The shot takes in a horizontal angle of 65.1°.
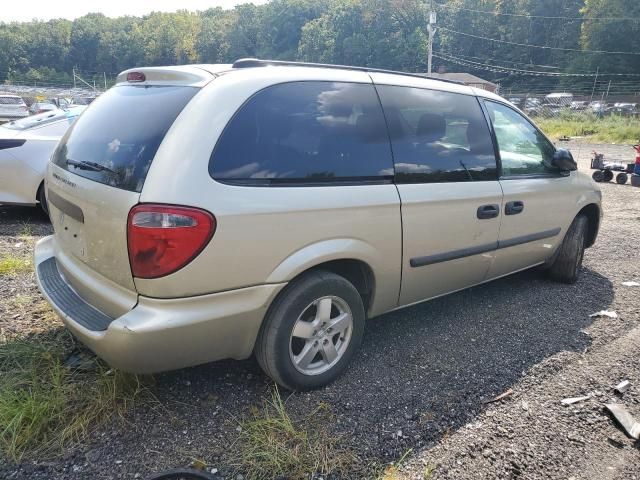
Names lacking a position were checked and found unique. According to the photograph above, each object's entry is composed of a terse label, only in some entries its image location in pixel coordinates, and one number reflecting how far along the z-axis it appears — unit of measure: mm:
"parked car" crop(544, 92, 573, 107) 45906
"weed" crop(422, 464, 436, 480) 2307
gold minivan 2289
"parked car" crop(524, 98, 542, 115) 39997
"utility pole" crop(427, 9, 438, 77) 35212
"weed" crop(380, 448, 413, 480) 2293
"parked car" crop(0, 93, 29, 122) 28172
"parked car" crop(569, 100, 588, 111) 38719
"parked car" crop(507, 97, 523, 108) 45094
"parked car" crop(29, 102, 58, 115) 28347
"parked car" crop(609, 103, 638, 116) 34891
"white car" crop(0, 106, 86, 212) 6016
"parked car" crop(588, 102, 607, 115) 36500
